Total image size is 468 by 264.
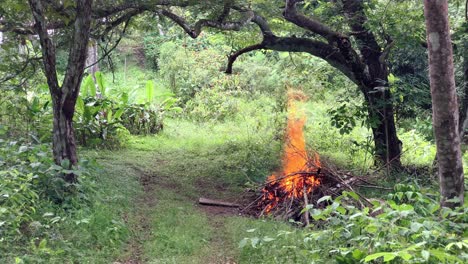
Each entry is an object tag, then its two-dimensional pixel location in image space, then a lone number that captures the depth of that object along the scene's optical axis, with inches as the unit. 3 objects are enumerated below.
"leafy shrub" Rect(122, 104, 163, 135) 497.4
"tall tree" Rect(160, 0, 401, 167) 327.3
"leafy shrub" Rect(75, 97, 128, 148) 414.6
